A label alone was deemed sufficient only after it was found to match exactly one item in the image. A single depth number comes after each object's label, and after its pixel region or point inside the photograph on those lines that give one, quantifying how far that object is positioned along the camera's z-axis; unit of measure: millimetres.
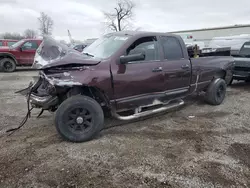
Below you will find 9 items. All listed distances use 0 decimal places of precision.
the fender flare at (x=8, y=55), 11814
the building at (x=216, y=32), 22994
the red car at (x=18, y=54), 12015
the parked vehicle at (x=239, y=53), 6364
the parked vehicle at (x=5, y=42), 16762
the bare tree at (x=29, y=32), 62403
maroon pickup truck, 3514
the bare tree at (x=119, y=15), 42512
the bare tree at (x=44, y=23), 51375
